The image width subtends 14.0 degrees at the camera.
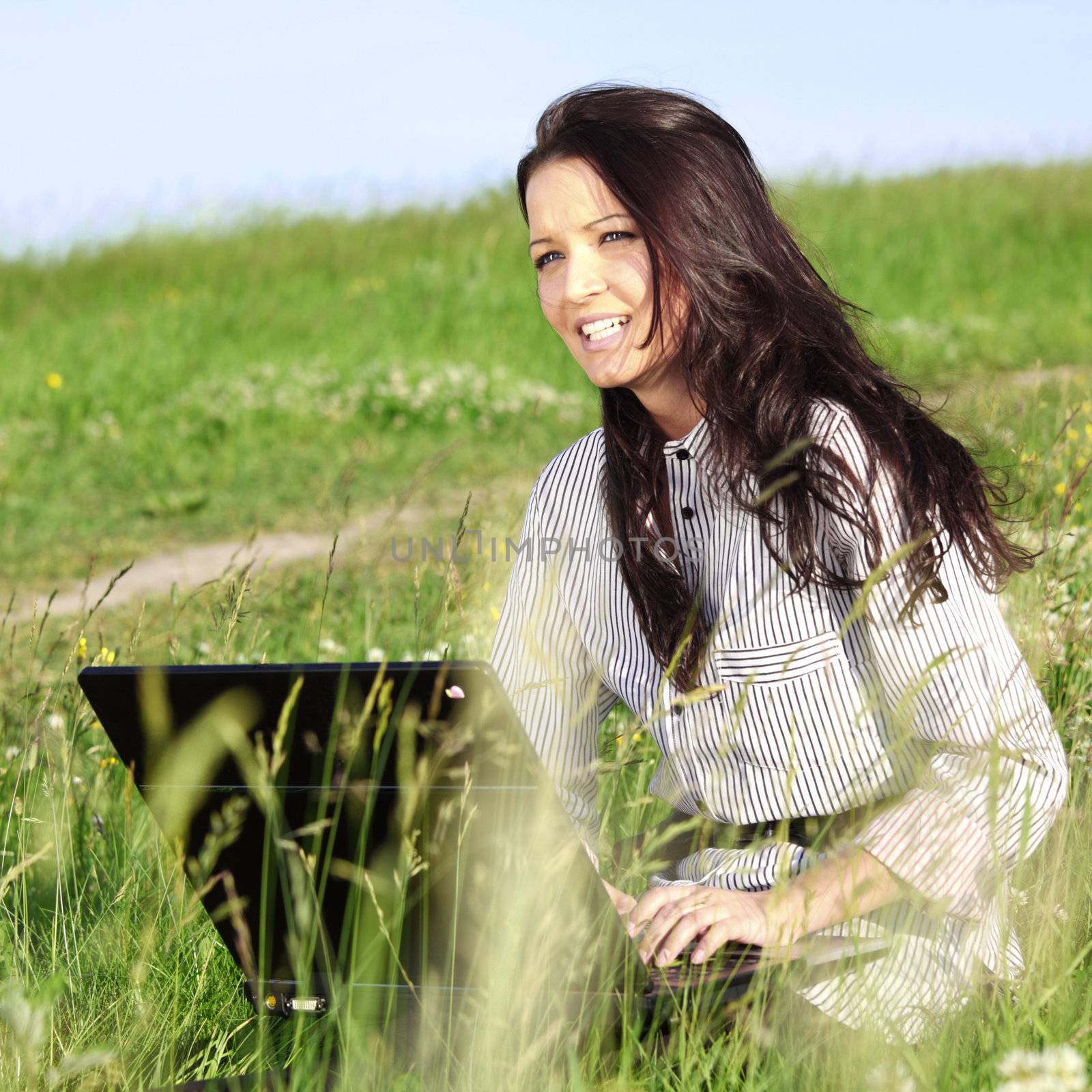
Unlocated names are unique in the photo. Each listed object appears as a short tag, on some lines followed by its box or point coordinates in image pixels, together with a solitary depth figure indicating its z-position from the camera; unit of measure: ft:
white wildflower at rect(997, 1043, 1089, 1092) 11.94
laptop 12.51
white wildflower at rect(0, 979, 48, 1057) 12.11
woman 13.16
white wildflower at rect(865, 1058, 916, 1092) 12.13
